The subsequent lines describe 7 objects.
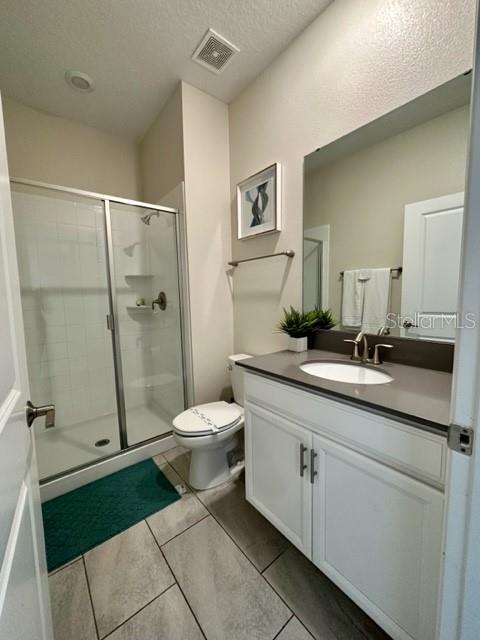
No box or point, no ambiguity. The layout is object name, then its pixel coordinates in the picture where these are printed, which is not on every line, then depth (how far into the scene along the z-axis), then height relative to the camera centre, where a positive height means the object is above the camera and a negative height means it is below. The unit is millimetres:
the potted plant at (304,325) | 1462 -172
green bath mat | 1236 -1171
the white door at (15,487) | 423 -373
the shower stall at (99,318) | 1915 -159
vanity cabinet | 701 -679
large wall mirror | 1011 +350
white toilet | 1438 -791
